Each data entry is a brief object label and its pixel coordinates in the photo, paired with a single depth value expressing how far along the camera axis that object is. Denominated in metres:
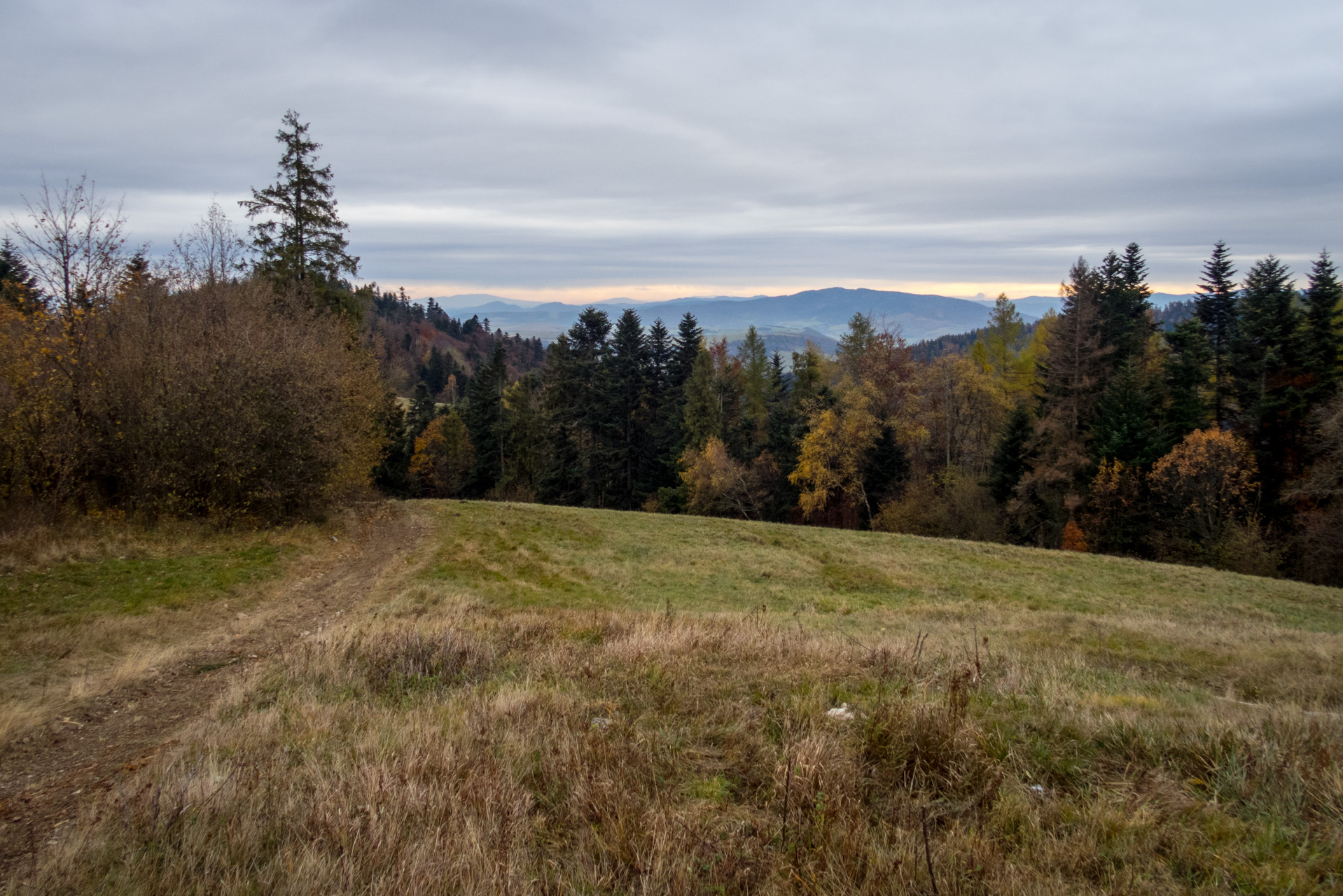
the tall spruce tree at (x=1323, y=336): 29.16
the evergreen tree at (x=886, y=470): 45.16
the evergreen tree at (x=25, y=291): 14.23
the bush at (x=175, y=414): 14.25
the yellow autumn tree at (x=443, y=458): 60.34
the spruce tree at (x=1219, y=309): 35.59
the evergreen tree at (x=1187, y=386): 32.72
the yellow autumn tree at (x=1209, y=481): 30.02
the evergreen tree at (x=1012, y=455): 37.78
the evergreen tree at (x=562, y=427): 49.38
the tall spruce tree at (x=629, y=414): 50.50
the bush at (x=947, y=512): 38.12
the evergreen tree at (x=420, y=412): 64.75
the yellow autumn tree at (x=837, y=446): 42.47
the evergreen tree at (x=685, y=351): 54.19
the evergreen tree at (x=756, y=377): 56.19
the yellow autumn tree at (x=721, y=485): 45.38
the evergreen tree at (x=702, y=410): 48.16
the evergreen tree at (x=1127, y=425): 32.31
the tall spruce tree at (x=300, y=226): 25.92
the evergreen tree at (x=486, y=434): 57.97
